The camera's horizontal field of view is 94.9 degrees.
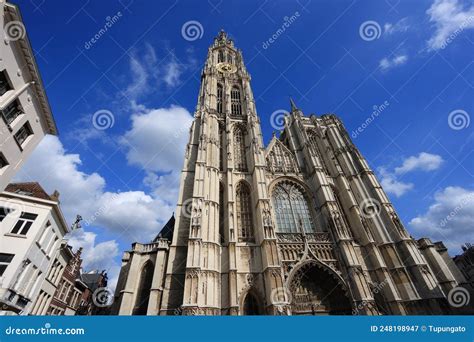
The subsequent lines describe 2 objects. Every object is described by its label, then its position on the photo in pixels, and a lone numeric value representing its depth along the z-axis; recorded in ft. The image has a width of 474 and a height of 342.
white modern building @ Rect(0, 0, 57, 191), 30.35
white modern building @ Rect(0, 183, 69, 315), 37.47
